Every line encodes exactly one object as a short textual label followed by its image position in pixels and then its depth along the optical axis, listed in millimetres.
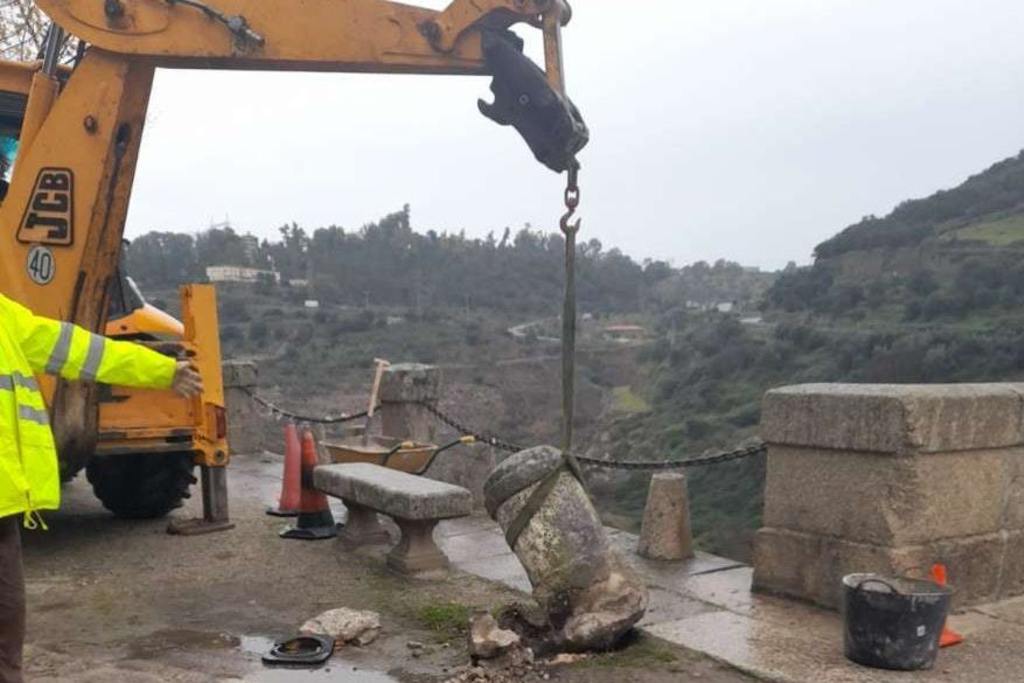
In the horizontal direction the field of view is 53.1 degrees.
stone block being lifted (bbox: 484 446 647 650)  4777
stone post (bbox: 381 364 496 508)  9805
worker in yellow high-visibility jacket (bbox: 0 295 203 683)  3482
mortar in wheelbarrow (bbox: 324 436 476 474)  8492
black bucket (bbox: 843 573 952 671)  4480
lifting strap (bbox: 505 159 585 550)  4531
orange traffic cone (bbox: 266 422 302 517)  8250
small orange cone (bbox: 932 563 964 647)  4777
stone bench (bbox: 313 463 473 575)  6234
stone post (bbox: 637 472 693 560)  6621
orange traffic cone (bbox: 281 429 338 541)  7648
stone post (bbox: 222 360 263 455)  12078
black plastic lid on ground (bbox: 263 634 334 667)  4875
